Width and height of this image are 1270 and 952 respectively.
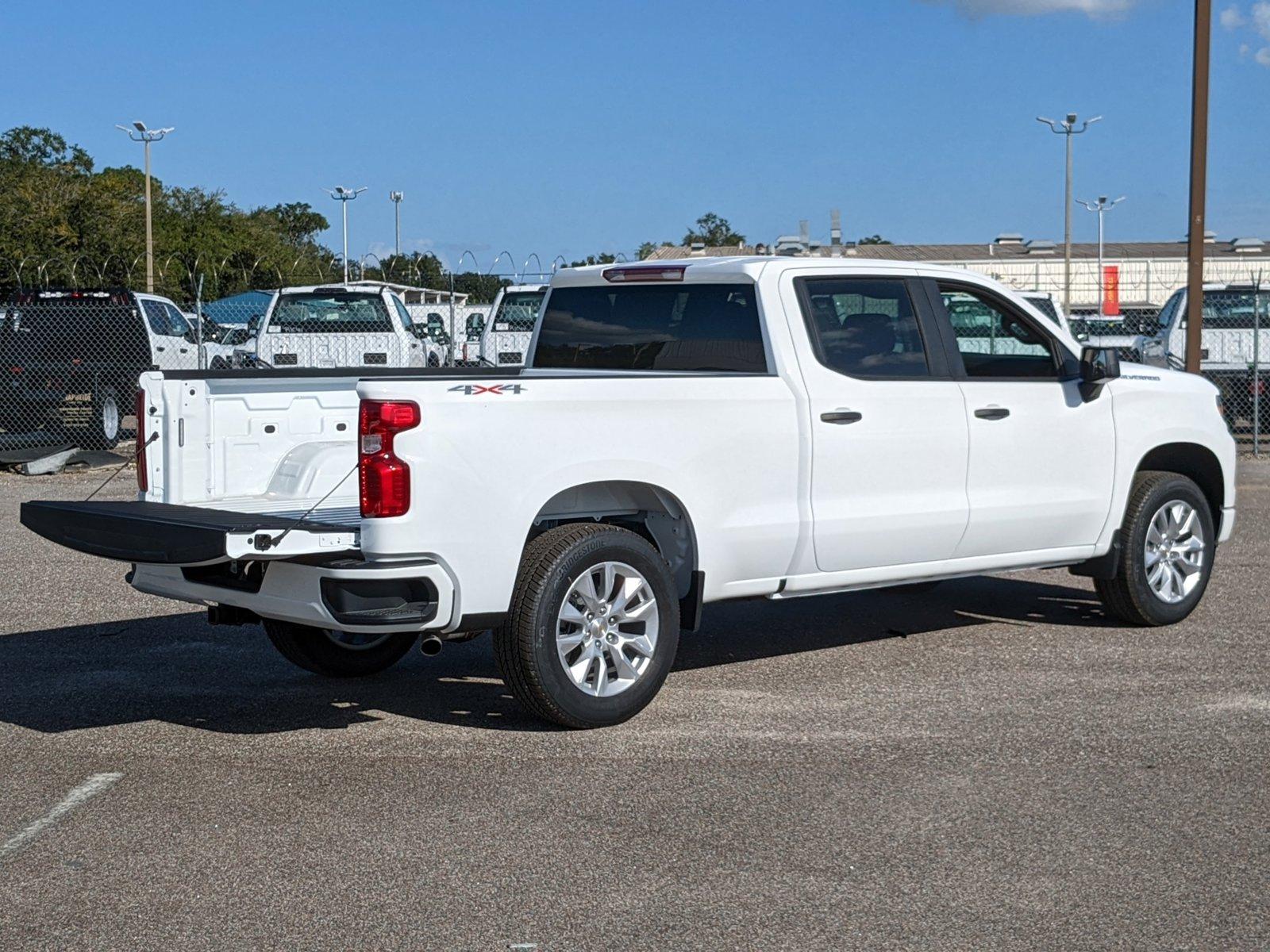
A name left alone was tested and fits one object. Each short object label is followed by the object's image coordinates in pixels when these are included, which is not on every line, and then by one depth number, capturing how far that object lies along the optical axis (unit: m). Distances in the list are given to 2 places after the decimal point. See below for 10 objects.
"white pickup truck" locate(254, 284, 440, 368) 20.17
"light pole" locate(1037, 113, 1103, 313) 58.31
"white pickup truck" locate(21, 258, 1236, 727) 6.00
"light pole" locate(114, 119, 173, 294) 50.06
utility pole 16.42
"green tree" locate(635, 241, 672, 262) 80.62
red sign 50.35
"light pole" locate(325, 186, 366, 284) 60.72
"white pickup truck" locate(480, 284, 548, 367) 21.34
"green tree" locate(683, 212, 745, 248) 137.25
